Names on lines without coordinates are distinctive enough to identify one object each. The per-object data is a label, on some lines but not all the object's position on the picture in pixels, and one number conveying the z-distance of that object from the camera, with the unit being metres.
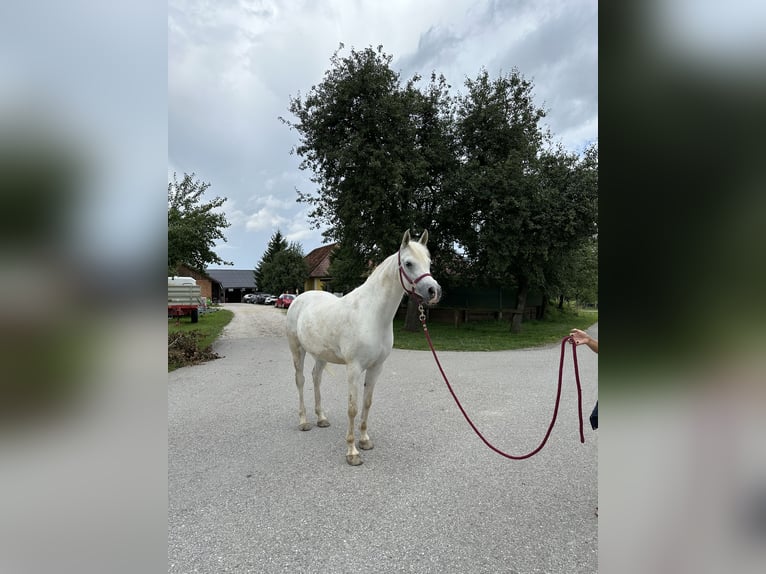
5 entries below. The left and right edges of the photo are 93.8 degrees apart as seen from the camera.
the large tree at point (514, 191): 11.55
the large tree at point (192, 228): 8.40
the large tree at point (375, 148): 11.40
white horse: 3.03
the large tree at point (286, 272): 36.09
